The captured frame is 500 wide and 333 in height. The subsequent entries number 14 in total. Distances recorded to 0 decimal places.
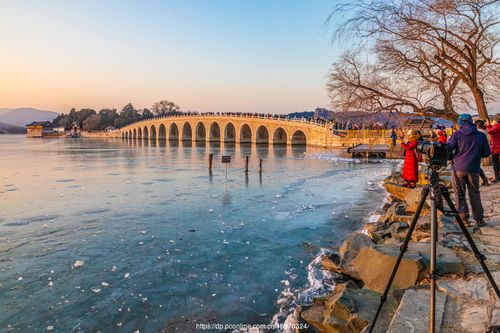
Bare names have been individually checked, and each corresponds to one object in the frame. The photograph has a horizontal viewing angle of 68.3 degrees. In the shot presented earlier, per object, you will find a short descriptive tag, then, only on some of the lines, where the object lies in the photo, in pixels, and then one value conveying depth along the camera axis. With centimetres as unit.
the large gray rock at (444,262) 433
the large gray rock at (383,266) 464
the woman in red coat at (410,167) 1040
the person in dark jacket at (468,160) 585
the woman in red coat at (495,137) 939
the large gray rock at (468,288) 368
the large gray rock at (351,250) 611
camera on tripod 330
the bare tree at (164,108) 15638
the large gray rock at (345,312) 423
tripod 289
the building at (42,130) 14175
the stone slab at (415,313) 327
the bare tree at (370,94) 1212
